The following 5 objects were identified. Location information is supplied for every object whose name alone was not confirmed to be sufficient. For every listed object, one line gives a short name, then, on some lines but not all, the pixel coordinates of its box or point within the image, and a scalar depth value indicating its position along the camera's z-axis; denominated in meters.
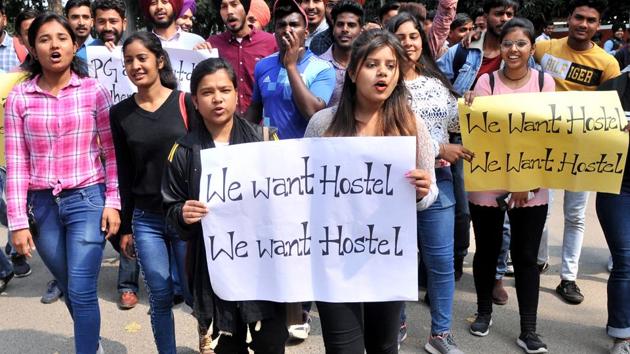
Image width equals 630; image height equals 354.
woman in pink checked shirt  3.28
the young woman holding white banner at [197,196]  2.79
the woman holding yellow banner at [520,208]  3.73
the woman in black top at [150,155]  3.27
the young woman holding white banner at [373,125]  2.71
